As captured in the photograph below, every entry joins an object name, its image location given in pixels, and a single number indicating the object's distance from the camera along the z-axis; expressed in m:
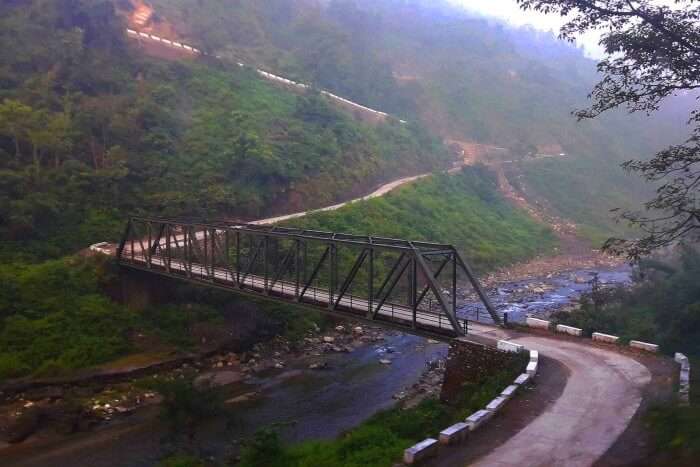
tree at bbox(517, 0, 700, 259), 11.30
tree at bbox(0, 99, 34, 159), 31.78
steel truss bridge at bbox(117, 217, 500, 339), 18.89
